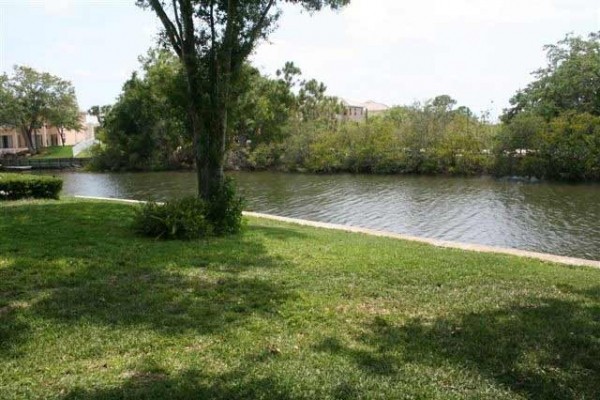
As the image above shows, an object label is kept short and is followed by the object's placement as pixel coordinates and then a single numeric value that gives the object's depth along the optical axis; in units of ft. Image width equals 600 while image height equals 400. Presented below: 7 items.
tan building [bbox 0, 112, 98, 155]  213.05
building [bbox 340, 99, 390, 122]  271.82
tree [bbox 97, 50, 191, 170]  141.90
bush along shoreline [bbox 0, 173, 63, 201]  44.52
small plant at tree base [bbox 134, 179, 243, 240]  29.09
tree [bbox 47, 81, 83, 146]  193.77
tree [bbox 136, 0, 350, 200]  32.01
